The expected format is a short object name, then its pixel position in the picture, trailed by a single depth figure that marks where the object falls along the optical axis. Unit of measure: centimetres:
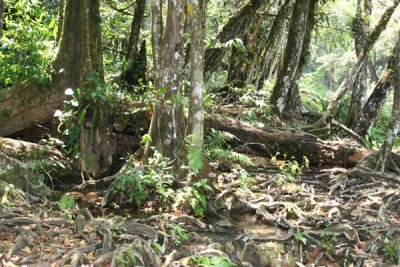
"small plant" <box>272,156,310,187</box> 706
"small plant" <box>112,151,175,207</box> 607
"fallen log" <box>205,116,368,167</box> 856
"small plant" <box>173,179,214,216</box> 589
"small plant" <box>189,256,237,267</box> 437
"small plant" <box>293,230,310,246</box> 526
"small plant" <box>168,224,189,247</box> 503
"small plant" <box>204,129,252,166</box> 673
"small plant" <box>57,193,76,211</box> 558
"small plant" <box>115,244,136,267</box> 428
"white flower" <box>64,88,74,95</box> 719
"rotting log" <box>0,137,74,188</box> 624
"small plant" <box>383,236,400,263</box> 512
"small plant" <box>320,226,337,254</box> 523
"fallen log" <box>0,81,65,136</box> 756
